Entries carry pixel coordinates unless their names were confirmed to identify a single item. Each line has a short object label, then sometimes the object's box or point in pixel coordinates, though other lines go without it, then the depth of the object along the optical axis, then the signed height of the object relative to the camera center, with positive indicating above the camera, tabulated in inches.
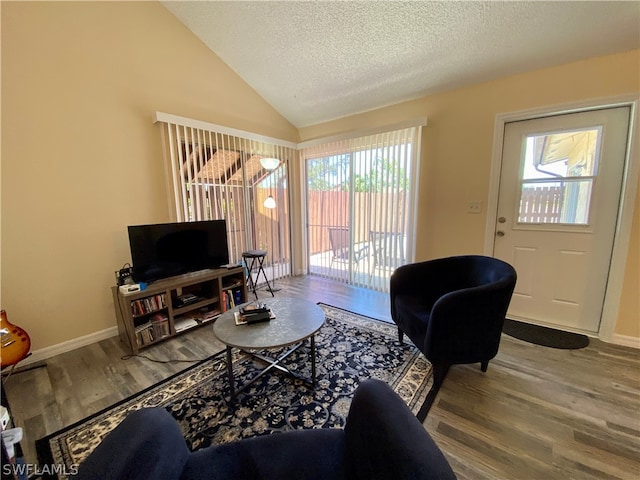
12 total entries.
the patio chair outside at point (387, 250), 130.8 -22.4
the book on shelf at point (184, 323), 97.6 -44.3
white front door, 87.0 -1.8
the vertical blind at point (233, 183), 110.7 +13.6
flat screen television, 90.0 -14.6
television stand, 86.8 -36.4
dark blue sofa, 27.0 -29.2
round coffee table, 62.0 -31.7
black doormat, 88.4 -47.4
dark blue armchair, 63.7 -30.7
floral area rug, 55.6 -48.3
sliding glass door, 126.3 +2.2
